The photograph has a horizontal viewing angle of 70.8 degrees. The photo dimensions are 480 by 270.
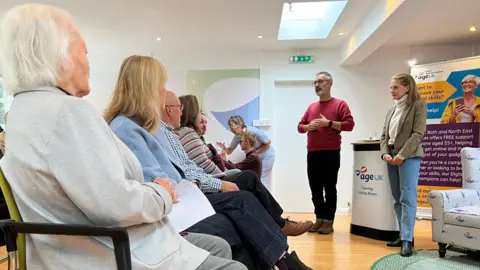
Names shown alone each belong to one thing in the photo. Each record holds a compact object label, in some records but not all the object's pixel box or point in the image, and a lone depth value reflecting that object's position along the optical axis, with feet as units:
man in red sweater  11.48
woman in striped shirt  6.83
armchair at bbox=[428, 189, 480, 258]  8.21
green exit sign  17.04
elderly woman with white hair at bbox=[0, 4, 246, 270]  2.38
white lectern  10.64
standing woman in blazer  9.14
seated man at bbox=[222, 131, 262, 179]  10.40
